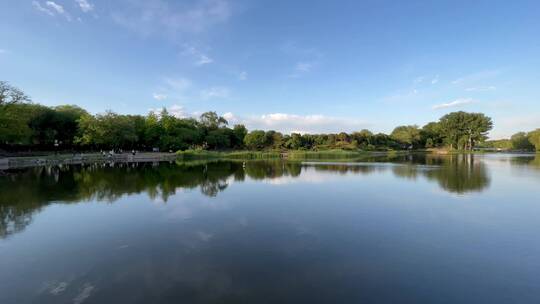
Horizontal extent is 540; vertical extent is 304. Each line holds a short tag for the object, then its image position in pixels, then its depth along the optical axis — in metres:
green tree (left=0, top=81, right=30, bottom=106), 30.13
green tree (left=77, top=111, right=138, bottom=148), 39.44
